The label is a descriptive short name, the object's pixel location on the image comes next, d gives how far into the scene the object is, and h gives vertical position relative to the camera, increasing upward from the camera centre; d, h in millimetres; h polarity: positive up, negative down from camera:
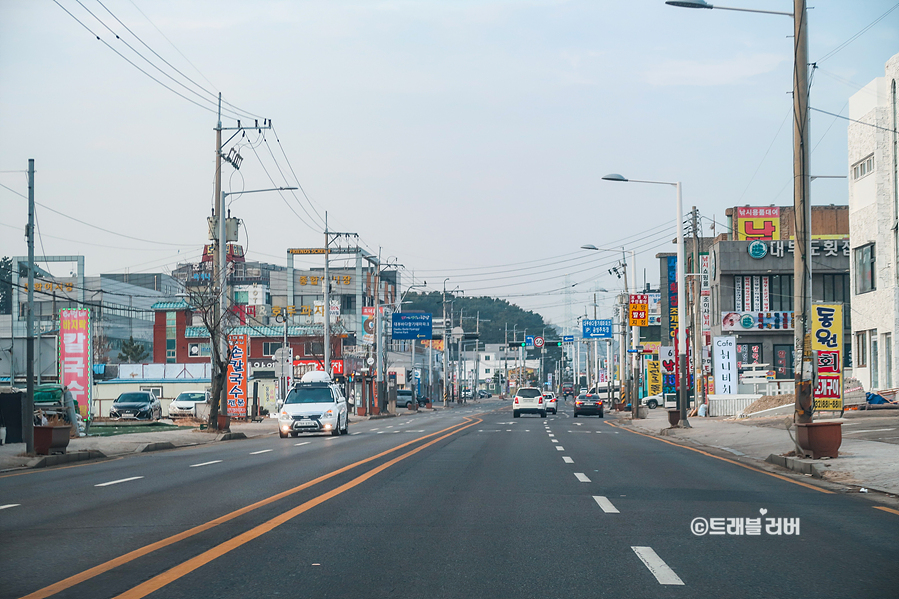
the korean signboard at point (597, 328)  88562 +310
